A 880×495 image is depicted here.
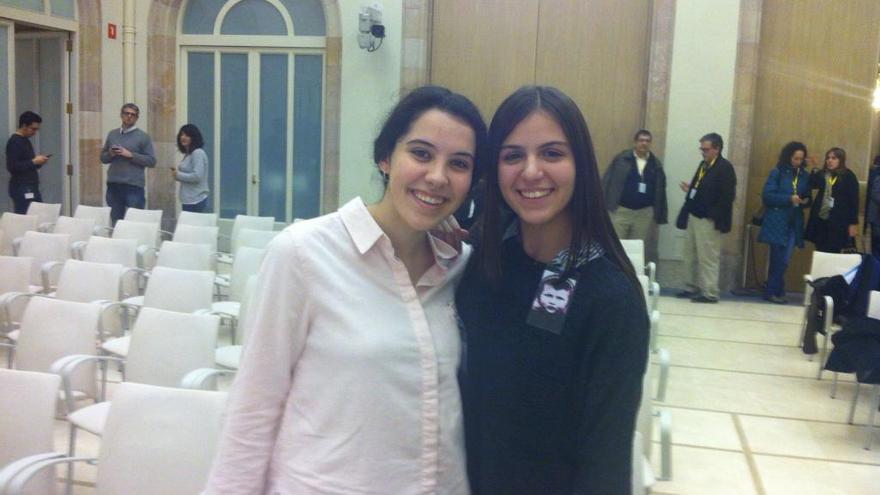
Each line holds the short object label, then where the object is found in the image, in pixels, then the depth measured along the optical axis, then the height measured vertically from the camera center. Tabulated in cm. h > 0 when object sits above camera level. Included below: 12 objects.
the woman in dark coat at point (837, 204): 847 -59
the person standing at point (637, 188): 891 -56
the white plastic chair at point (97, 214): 809 -100
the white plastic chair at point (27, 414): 262 -97
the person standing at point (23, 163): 839 -54
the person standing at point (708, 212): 843 -75
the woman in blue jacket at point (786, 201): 843 -58
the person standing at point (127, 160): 856 -48
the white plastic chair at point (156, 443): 246 -98
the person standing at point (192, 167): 851 -51
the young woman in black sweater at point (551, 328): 139 -34
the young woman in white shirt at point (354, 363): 143 -42
